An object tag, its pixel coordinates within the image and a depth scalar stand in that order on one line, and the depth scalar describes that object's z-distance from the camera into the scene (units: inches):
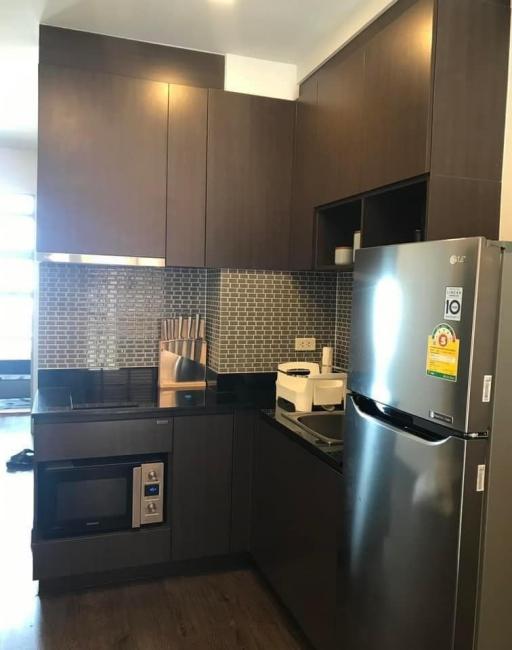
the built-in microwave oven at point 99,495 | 100.6
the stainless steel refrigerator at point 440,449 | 52.0
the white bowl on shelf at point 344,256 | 101.9
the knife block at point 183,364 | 126.0
